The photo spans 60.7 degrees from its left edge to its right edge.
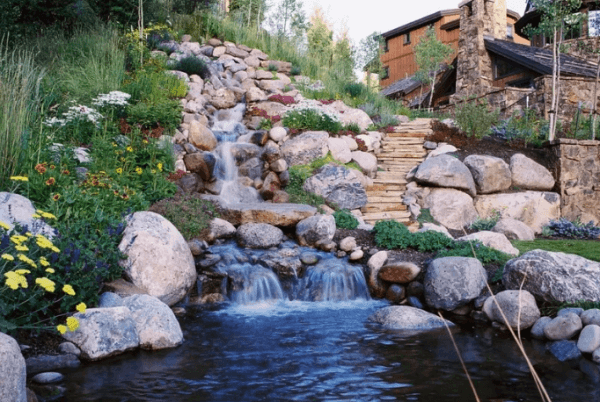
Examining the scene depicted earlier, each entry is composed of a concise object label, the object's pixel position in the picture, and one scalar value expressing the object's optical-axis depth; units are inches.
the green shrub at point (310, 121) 511.2
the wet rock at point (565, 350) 199.5
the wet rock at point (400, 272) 296.5
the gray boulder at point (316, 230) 350.0
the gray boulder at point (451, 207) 452.8
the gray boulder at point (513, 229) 407.5
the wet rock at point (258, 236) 343.3
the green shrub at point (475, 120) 549.6
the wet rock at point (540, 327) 226.7
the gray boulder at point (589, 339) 197.6
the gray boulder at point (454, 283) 268.5
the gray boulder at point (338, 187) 435.2
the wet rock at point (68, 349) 183.9
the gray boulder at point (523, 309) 238.7
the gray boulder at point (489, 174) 473.4
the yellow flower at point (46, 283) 142.6
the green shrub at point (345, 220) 376.2
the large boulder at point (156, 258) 251.9
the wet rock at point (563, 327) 214.1
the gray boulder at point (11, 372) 127.2
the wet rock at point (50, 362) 171.6
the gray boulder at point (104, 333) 187.2
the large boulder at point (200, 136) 458.0
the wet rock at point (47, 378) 162.1
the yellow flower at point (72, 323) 154.6
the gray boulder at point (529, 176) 485.4
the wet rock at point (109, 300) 213.8
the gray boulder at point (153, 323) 204.4
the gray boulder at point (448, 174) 461.7
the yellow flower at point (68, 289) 161.2
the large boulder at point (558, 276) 240.7
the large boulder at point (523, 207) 467.5
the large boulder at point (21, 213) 221.0
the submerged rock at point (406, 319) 245.9
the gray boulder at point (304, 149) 466.3
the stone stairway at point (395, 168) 448.1
